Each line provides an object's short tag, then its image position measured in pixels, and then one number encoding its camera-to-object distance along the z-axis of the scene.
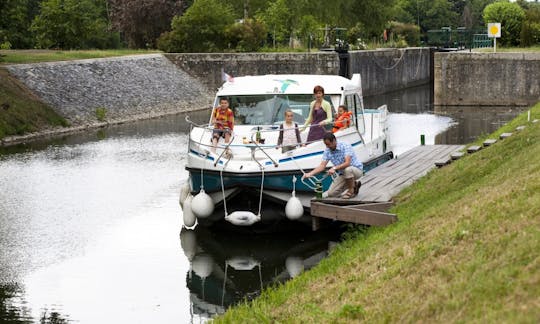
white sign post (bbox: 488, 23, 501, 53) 46.81
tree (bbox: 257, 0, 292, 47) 69.81
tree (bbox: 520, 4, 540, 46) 52.38
